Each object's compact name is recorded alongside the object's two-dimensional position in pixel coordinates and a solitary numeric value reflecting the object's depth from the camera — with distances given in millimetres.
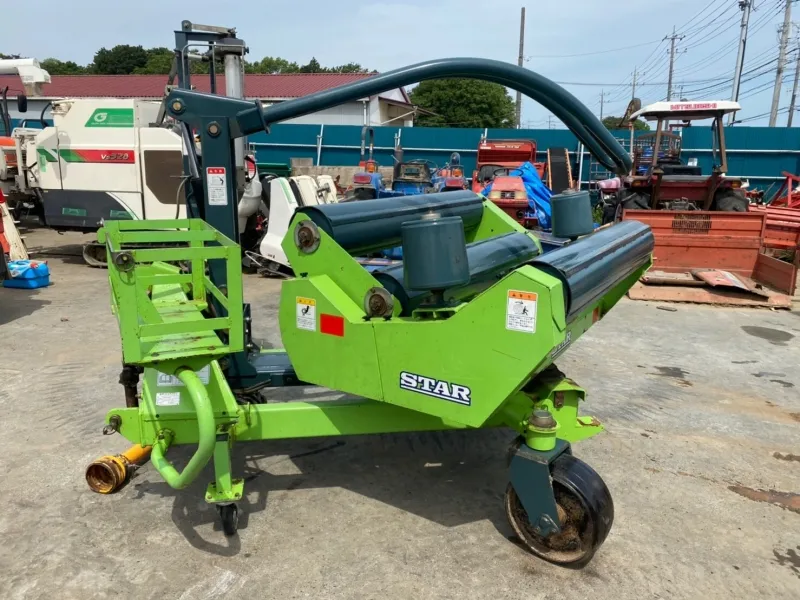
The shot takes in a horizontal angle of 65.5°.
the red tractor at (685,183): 9812
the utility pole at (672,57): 42312
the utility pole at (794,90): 31372
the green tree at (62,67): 59750
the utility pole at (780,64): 25453
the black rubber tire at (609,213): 12266
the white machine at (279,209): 8312
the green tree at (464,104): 46156
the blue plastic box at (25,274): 7621
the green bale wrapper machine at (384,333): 2449
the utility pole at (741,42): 22844
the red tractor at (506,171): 11398
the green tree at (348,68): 57888
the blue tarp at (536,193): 11305
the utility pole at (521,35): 31750
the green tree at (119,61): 62906
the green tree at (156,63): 57375
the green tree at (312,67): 65725
